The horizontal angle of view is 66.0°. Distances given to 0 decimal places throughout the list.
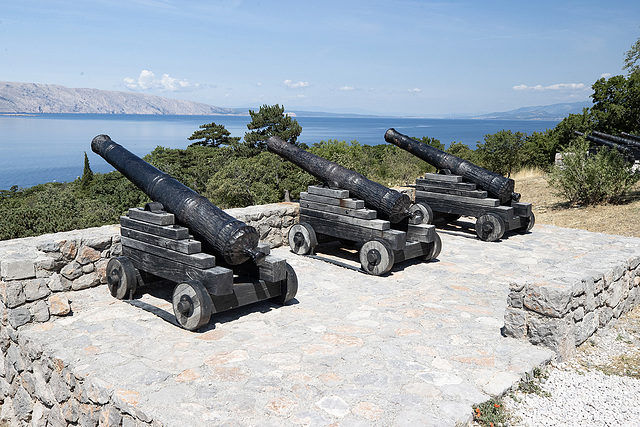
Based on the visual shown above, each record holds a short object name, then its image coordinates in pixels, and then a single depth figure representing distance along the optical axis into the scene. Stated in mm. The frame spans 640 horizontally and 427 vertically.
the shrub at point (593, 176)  10925
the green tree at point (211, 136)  56812
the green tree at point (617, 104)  19672
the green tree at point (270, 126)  45719
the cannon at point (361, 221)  6164
